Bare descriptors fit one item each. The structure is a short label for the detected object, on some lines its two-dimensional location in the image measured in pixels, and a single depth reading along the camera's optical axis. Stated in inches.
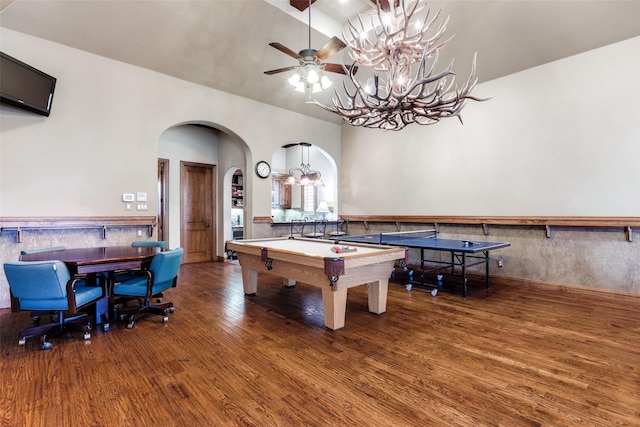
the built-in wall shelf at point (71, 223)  151.3
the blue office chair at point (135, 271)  142.9
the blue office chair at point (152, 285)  125.9
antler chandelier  123.8
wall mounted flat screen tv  133.3
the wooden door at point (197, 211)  283.9
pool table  116.3
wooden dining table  112.5
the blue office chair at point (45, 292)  100.1
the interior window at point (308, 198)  382.2
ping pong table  166.4
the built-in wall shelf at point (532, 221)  166.2
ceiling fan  138.6
